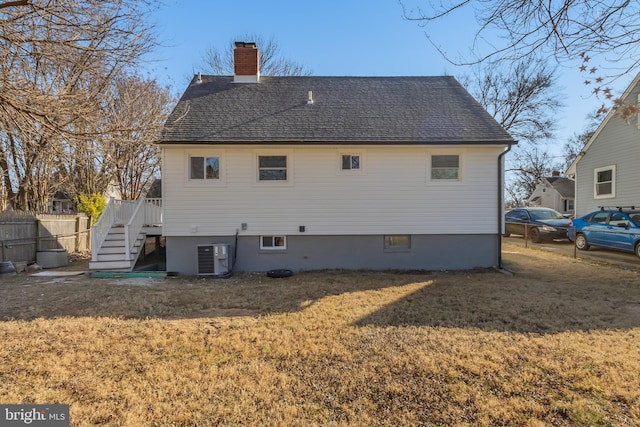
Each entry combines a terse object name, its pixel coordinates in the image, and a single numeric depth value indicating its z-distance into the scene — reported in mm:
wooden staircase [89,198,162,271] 9180
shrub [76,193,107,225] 14266
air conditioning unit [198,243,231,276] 8609
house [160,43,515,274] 9016
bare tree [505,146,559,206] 39250
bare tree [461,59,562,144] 22688
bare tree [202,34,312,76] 22512
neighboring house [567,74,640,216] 12852
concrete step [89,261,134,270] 9133
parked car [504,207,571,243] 14805
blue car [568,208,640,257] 10539
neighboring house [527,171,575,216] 31094
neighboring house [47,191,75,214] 29477
